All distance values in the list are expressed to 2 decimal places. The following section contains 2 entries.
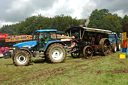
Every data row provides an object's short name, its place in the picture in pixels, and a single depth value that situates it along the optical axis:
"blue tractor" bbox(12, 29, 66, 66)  7.59
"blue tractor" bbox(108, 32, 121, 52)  12.09
